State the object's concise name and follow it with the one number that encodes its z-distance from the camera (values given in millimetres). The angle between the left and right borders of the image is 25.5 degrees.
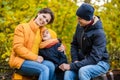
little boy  3838
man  3694
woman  3716
